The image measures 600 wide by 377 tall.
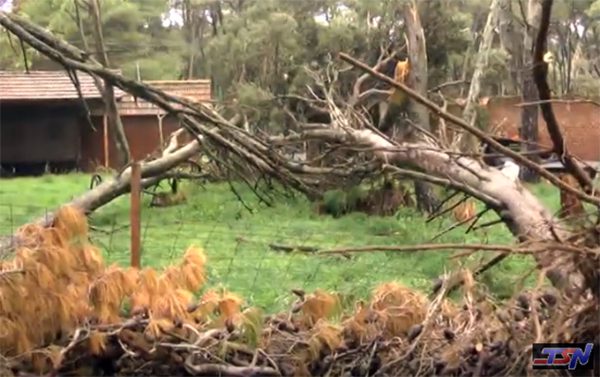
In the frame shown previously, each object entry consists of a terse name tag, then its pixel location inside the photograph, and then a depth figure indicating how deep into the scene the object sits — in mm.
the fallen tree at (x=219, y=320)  3965
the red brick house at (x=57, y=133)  19828
